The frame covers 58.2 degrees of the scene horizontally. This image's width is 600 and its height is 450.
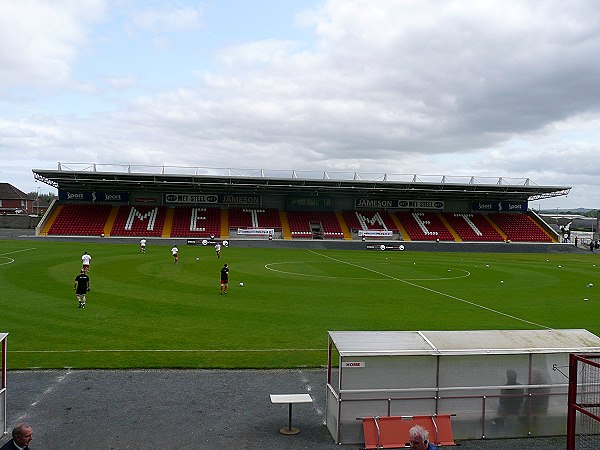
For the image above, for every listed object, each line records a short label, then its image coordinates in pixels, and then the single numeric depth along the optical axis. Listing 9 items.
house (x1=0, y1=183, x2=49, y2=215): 103.38
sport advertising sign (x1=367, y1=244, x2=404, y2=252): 63.63
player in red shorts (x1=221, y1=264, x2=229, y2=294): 26.83
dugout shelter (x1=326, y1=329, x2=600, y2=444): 10.84
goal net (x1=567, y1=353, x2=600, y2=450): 10.56
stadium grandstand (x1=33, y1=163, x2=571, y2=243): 68.19
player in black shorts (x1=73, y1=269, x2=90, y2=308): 22.36
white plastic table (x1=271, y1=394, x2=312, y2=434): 11.22
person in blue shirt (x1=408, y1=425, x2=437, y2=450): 5.80
